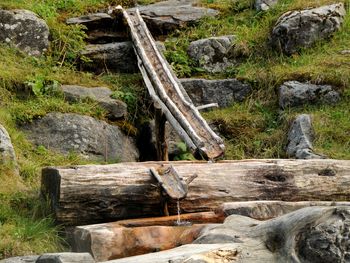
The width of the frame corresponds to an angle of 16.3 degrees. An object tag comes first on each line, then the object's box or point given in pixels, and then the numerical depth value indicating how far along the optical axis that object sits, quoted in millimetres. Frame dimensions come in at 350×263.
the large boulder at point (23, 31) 16858
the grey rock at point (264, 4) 18946
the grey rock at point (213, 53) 17606
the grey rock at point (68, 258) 7385
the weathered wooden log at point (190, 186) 10435
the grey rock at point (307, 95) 15801
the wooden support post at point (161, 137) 14216
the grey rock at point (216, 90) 16556
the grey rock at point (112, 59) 17273
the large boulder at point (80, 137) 14216
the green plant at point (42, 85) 15272
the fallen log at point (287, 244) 6819
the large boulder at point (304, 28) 17260
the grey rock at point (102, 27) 18053
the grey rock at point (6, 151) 12359
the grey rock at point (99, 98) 15411
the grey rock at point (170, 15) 18745
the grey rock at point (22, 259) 9146
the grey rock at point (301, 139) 13914
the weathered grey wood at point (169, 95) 12995
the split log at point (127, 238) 9272
